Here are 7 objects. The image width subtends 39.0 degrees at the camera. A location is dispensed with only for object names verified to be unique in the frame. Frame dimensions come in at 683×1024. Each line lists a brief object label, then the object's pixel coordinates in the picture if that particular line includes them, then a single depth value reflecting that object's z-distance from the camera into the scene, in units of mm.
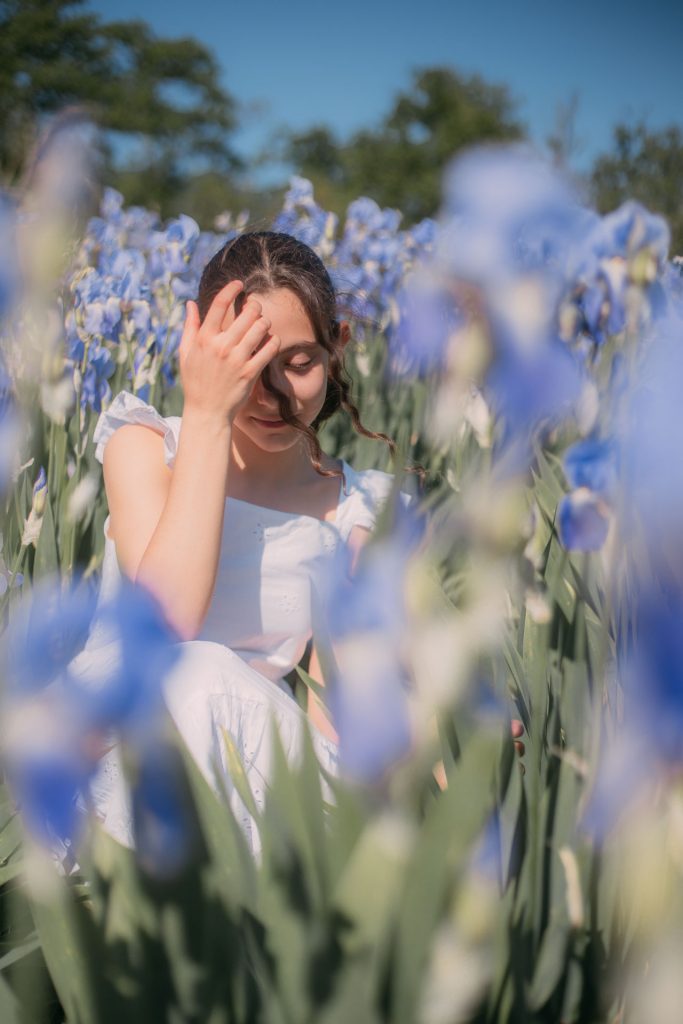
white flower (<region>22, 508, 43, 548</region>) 1051
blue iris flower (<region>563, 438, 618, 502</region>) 507
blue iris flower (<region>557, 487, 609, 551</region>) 530
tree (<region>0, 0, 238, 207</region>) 23094
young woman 1039
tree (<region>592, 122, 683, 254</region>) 10094
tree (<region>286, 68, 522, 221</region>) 27562
